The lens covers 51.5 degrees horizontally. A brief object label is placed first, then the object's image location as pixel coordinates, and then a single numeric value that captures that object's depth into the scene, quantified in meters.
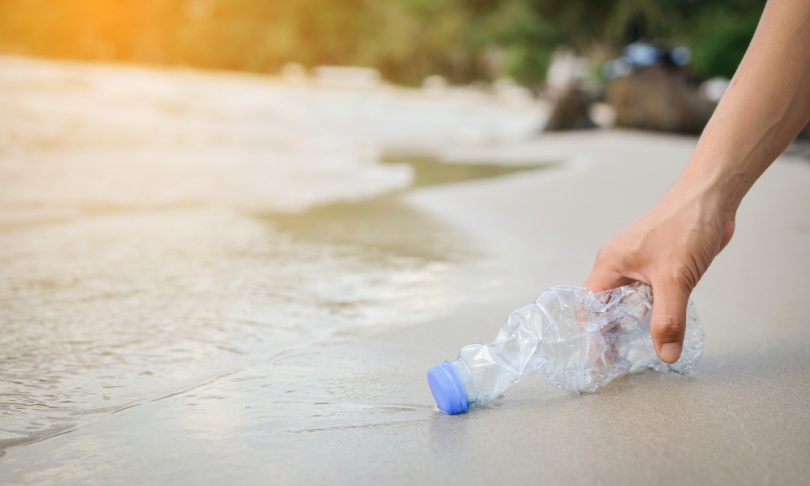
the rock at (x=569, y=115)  14.34
